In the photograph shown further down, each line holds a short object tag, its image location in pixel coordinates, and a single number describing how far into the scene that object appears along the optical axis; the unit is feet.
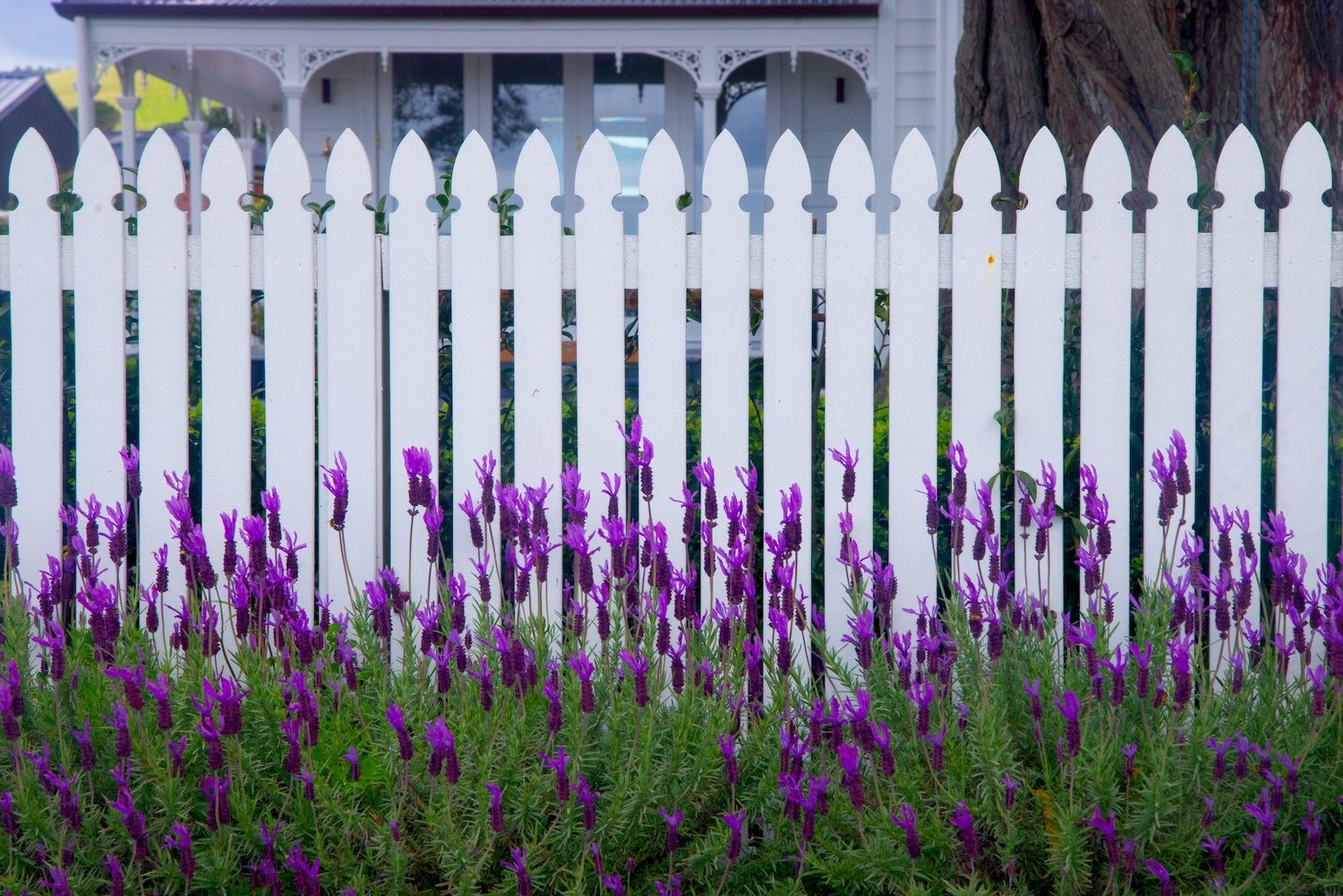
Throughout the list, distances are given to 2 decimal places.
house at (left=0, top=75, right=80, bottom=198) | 153.17
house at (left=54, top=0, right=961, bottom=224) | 70.49
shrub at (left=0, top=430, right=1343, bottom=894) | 13.42
